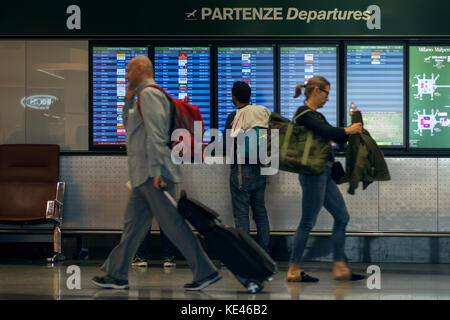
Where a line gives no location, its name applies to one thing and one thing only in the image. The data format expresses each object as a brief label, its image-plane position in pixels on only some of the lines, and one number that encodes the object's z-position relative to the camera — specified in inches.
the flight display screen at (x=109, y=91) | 663.1
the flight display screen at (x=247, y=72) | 658.2
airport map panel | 646.5
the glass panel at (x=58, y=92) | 665.0
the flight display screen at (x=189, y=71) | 660.1
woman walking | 484.7
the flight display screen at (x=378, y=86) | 650.8
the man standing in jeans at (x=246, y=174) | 561.9
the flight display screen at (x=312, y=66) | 657.0
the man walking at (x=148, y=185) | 434.3
